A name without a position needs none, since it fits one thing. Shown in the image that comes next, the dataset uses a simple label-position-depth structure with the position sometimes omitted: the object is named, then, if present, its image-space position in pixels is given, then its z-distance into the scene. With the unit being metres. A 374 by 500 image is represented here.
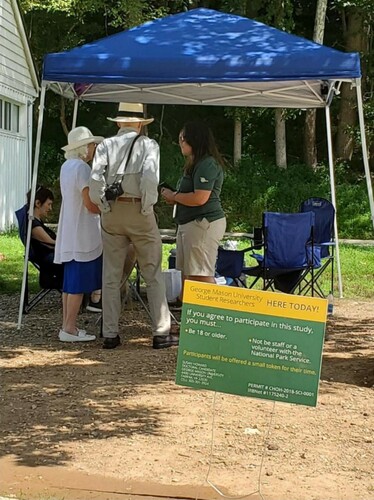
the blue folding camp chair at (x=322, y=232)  10.32
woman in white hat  7.95
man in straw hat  7.47
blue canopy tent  7.72
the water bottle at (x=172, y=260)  9.87
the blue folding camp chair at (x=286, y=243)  9.19
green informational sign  4.40
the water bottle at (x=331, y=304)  9.76
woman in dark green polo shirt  7.74
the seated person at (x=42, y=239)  9.07
